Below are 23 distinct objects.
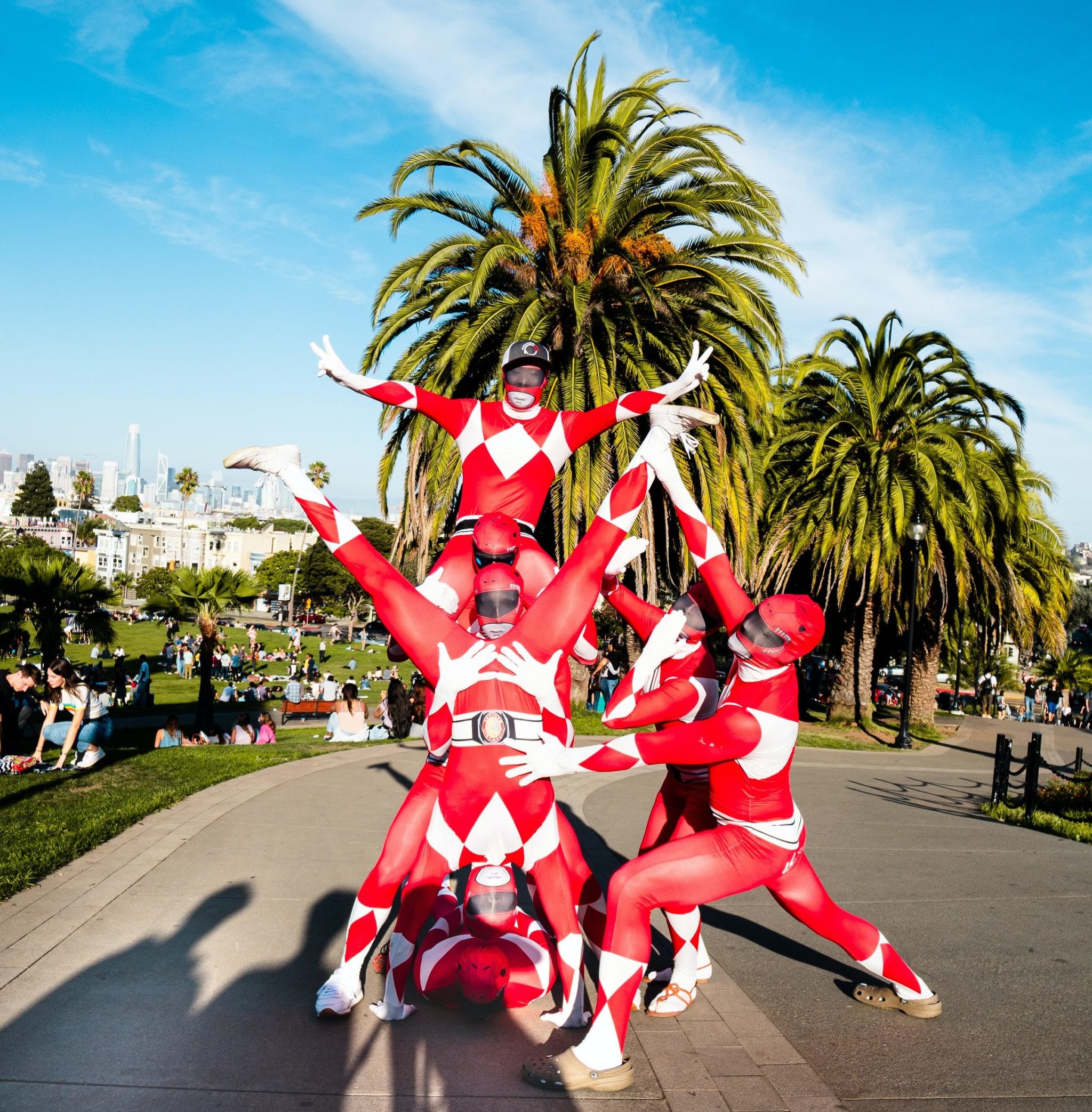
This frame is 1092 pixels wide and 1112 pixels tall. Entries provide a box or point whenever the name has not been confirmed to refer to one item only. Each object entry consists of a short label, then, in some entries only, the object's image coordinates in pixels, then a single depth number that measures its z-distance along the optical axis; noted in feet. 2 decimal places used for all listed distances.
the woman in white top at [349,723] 46.11
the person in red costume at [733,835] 12.92
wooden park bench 69.56
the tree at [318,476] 261.24
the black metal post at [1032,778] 32.96
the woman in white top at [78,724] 33.76
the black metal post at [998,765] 35.47
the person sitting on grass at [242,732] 47.70
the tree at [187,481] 273.95
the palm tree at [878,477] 55.52
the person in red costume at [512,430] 17.99
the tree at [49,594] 54.60
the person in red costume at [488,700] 13.60
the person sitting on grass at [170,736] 42.50
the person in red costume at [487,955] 14.20
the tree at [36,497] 350.64
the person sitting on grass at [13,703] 36.09
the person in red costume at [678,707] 15.26
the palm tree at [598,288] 46.16
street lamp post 55.01
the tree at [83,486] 412.77
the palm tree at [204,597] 62.44
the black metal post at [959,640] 65.20
